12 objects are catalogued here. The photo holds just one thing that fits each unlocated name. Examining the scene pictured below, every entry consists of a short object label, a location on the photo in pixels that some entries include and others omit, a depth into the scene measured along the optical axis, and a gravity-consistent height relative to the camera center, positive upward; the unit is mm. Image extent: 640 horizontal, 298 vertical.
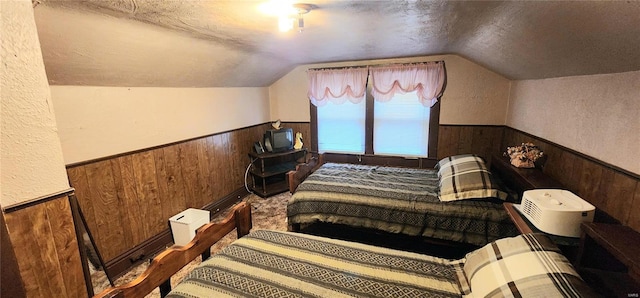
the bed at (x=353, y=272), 1038 -839
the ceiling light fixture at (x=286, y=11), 1554 +580
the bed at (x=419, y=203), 2070 -855
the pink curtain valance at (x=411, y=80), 3455 +287
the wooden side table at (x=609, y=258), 1065 -741
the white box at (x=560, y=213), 1351 -592
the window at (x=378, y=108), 3547 -79
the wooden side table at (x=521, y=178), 1905 -606
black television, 3891 -508
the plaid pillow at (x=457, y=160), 2513 -582
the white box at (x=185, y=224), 2648 -1164
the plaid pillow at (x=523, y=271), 949 -672
